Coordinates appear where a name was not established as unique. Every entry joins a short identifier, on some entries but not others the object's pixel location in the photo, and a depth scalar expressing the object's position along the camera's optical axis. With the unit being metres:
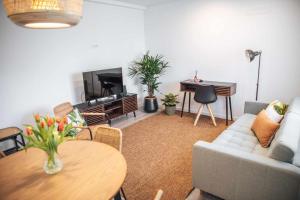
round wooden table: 1.38
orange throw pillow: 2.46
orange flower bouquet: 1.54
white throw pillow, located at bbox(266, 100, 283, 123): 2.67
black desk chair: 4.15
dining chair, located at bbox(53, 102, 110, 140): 2.92
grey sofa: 1.71
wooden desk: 4.15
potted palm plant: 5.05
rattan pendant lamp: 1.16
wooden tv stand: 3.98
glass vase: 1.59
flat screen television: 4.09
